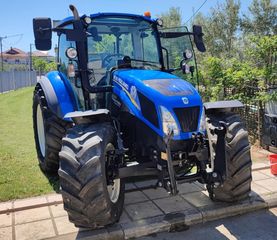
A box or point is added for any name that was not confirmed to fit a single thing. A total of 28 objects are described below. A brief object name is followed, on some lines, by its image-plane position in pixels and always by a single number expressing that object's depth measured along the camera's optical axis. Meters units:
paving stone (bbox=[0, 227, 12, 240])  2.68
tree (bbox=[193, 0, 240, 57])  13.90
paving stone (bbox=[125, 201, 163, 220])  3.00
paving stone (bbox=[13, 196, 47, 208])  3.17
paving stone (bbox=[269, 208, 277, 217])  3.13
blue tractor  2.51
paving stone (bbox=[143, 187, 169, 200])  3.40
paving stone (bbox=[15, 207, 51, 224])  2.95
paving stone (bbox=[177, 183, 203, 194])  3.51
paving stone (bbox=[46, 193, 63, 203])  3.26
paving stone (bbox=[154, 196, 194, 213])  3.11
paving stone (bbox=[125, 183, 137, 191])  3.63
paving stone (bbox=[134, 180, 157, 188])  3.64
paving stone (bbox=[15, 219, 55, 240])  2.69
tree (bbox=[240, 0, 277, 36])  13.87
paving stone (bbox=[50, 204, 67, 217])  3.04
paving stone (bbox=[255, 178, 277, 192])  3.54
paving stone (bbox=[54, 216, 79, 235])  2.75
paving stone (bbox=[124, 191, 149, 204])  3.30
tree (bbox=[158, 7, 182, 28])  16.41
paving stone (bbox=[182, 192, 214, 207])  3.20
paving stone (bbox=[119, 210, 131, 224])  2.88
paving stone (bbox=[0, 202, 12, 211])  3.10
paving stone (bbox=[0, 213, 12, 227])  2.87
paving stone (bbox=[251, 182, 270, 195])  3.44
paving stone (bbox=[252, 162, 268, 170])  4.11
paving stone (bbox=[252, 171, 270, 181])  3.82
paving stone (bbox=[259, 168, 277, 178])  3.91
